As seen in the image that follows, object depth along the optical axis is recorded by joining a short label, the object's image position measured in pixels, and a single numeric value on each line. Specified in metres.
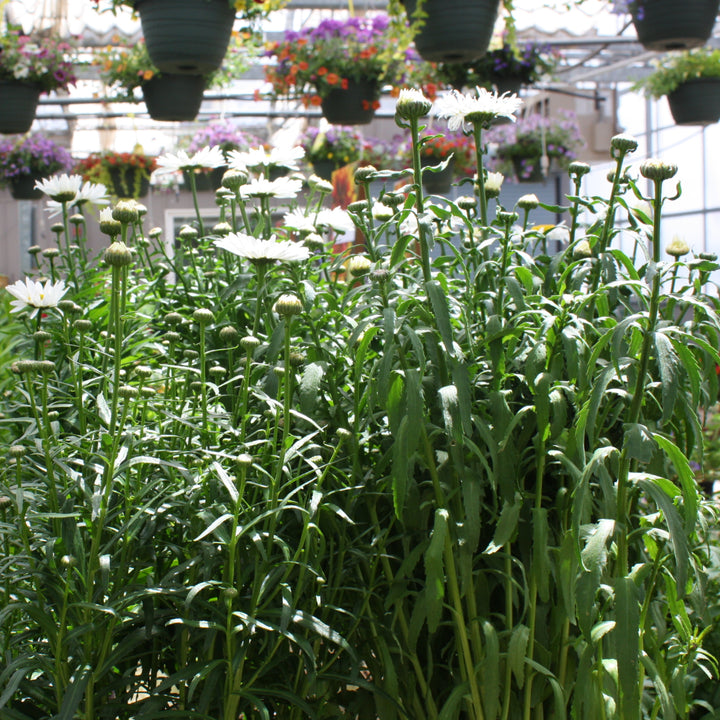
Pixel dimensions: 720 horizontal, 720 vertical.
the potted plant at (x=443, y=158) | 4.11
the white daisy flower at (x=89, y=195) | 1.69
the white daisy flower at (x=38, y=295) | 1.09
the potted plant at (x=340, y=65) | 3.40
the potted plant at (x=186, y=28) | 2.42
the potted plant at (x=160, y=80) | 3.12
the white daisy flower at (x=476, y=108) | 1.16
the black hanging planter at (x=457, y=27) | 2.54
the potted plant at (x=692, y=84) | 3.88
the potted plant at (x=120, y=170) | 4.70
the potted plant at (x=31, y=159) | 5.12
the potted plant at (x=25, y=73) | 3.28
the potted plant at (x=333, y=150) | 4.62
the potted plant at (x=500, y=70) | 3.48
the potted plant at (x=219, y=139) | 4.84
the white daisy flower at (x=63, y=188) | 1.56
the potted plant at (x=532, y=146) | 5.70
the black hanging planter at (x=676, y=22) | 2.81
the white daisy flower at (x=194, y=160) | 1.58
